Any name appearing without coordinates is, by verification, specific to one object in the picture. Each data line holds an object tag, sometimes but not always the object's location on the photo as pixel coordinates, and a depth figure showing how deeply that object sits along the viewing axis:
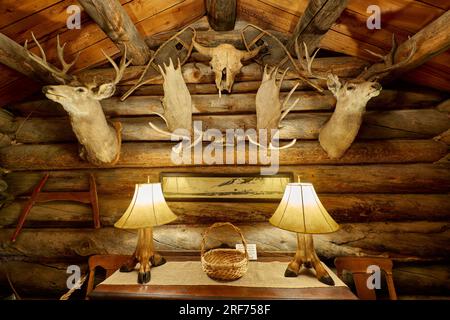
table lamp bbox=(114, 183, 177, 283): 2.11
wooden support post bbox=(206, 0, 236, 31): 2.59
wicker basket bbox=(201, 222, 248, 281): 2.01
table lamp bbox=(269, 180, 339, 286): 1.92
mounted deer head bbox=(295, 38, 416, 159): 2.30
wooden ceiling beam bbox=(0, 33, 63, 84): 2.16
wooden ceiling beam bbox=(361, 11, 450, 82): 1.93
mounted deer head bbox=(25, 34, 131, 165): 2.29
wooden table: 1.84
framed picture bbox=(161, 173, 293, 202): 2.72
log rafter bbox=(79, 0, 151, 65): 2.00
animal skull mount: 2.81
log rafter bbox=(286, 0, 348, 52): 2.04
